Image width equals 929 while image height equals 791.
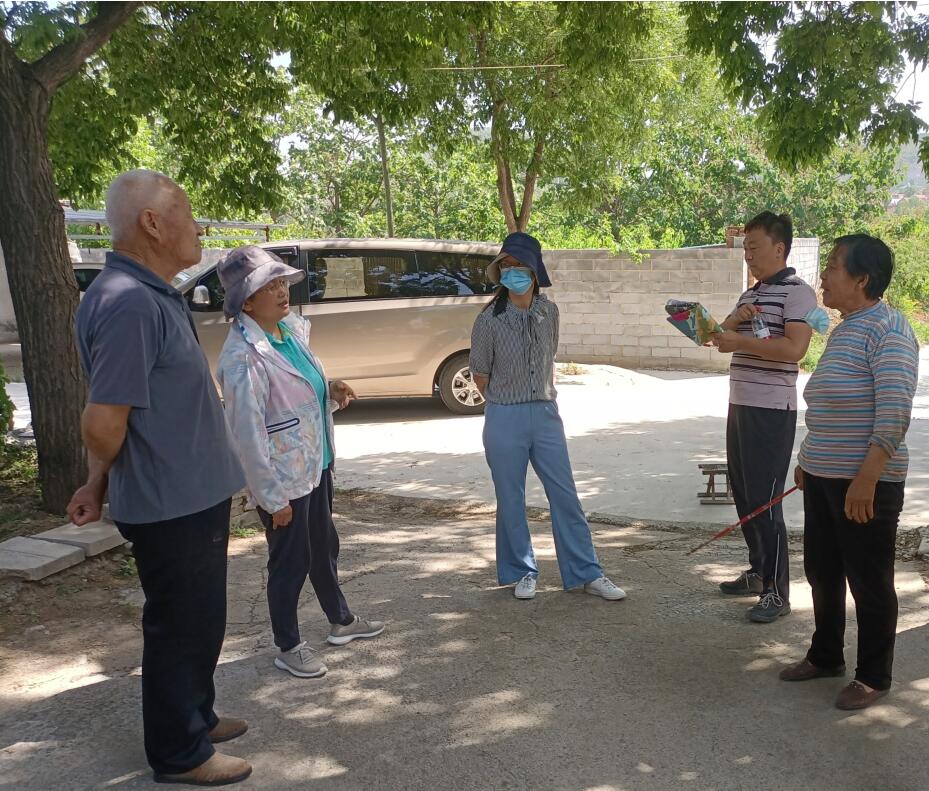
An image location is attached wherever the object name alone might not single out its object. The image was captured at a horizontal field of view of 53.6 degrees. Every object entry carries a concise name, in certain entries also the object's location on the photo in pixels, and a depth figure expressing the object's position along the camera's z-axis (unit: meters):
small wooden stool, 6.27
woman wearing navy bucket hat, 4.62
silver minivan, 10.00
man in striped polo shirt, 4.25
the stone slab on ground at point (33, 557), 4.71
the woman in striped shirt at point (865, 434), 3.31
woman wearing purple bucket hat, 3.48
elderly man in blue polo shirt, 2.72
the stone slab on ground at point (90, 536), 5.03
